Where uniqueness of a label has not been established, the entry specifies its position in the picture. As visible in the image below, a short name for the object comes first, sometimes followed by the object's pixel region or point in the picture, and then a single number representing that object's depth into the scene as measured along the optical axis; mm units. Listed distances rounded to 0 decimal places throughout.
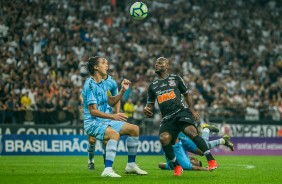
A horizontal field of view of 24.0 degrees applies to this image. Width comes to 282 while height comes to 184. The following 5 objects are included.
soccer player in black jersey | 14177
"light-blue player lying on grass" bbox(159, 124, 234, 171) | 15852
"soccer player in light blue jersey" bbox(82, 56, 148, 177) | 13203
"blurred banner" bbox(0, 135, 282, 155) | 26016
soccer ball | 21109
